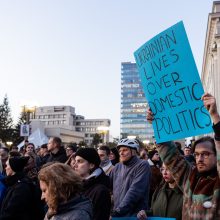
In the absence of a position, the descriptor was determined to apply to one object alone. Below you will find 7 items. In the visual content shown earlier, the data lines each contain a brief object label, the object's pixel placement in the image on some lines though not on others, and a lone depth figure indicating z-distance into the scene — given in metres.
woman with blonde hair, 2.19
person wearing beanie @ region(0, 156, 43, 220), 2.98
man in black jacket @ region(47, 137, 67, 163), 5.96
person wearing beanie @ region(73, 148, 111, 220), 2.78
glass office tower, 128.82
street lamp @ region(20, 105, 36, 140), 11.89
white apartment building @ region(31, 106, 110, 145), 121.10
